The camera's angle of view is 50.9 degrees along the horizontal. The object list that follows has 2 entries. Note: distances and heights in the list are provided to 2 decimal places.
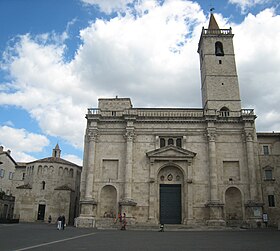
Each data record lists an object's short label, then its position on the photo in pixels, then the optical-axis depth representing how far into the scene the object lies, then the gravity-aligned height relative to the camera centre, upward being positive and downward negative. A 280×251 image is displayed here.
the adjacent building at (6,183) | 48.56 +4.90
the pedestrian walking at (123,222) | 28.28 -0.77
